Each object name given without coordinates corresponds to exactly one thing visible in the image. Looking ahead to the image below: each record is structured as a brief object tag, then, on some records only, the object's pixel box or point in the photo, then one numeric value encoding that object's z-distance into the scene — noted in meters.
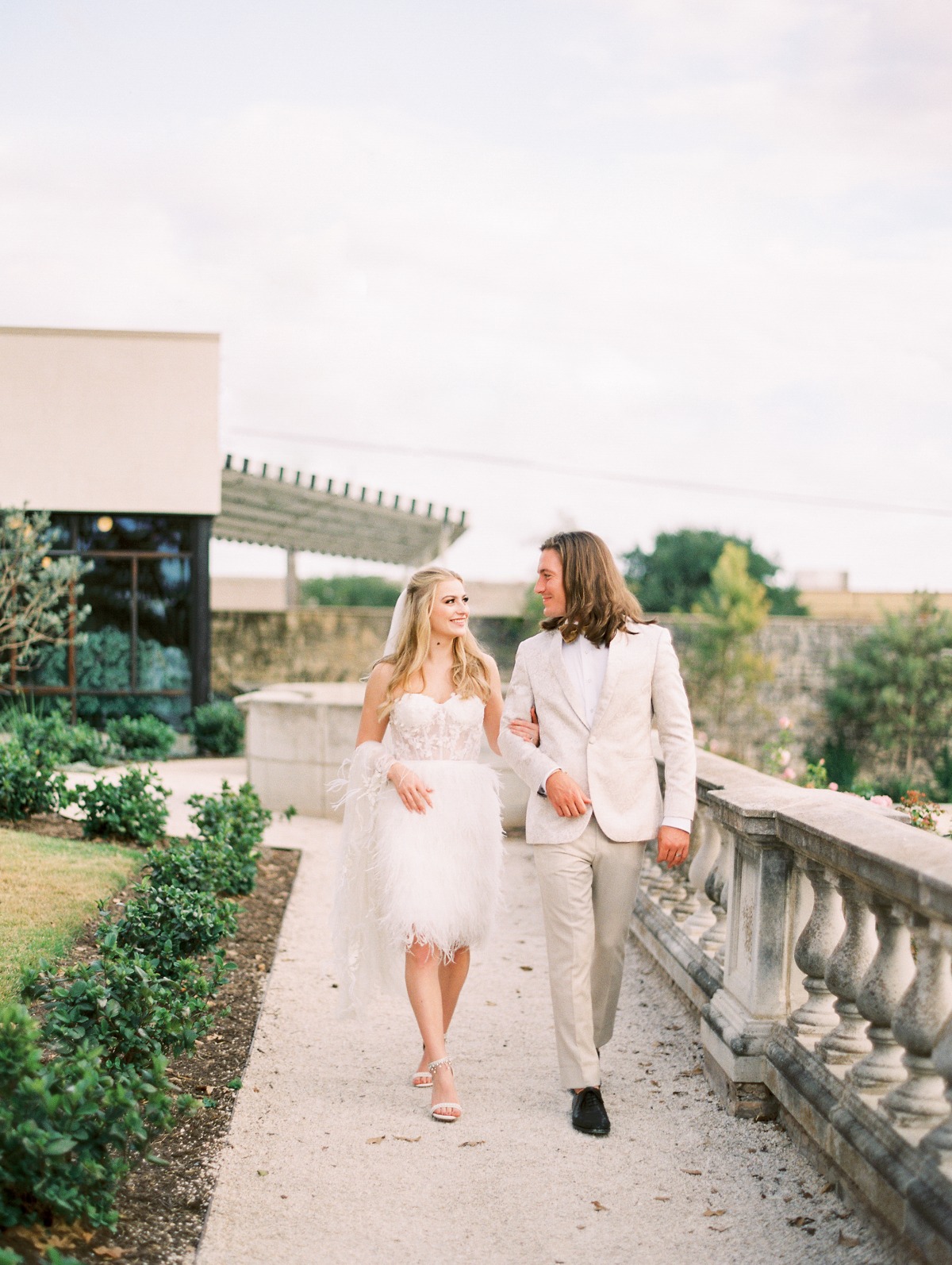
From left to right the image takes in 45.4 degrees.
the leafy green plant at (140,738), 14.05
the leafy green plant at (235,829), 6.57
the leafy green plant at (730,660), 24.31
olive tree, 13.60
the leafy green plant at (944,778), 15.71
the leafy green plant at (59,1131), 2.45
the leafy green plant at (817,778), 8.01
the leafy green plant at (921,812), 6.27
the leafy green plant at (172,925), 4.54
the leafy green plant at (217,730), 15.33
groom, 3.72
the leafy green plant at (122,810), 7.71
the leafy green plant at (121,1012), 3.39
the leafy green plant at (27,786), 7.78
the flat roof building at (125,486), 15.41
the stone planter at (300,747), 10.27
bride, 3.92
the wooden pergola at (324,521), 16.94
